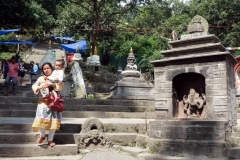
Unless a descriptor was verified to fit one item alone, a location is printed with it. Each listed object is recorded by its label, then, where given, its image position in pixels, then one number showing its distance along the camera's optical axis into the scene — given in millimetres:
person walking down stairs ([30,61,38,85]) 16553
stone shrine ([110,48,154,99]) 12555
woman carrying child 4996
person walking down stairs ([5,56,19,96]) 11442
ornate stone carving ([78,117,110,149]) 5680
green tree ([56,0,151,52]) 22547
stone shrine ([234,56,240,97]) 14064
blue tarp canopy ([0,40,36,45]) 24669
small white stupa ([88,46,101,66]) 17594
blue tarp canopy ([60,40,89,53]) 24597
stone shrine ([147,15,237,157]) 5219
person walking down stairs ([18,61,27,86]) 14746
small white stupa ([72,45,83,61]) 15973
